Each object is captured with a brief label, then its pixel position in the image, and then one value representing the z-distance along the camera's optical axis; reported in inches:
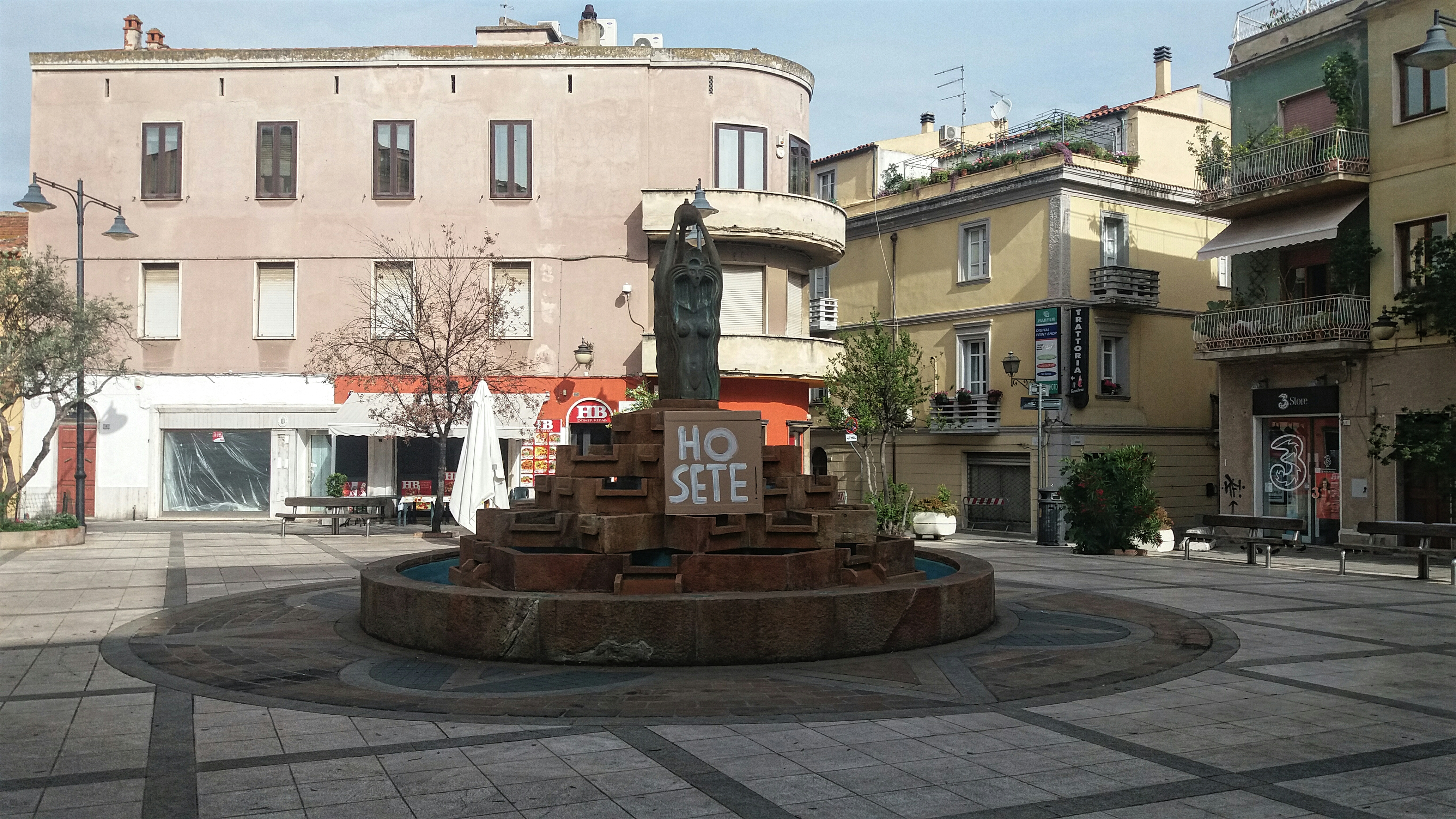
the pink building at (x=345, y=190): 1186.0
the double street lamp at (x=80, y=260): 858.8
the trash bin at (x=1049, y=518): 975.0
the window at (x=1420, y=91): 852.6
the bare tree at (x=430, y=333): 1000.9
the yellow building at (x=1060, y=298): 1165.1
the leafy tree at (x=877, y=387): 1067.3
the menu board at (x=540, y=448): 1164.5
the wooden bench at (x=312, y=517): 930.7
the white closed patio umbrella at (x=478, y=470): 792.3
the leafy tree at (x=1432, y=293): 792.3
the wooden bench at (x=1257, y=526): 730.2
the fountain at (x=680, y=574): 357.7
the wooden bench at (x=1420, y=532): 634.2
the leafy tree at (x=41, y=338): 860.6
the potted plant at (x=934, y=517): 1050.1
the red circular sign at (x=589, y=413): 1171.6
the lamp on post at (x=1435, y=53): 540.1
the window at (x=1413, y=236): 853.2
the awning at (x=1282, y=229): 913.5
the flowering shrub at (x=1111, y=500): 848.3
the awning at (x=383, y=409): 1119.6
